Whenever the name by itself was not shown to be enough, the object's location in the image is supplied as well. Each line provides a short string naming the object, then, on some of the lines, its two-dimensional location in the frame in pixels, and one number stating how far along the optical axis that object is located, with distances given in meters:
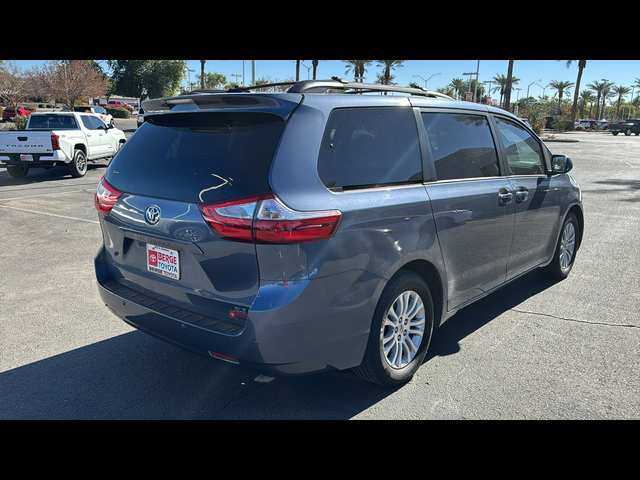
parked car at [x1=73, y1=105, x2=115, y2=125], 22.80
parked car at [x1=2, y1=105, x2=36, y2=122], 44.27
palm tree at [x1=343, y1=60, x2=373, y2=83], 39.88
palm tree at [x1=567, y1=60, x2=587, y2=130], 58.78
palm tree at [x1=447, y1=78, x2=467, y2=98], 93.50
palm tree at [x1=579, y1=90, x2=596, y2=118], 100.98
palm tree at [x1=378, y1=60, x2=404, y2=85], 39.24
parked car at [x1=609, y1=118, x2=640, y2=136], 54.24
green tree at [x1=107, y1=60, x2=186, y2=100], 61.19
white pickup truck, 13.81
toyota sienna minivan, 2.71
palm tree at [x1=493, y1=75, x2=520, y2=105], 76.94
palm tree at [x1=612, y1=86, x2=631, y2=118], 101.56
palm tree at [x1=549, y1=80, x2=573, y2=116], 89.12
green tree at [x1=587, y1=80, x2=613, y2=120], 95.12
